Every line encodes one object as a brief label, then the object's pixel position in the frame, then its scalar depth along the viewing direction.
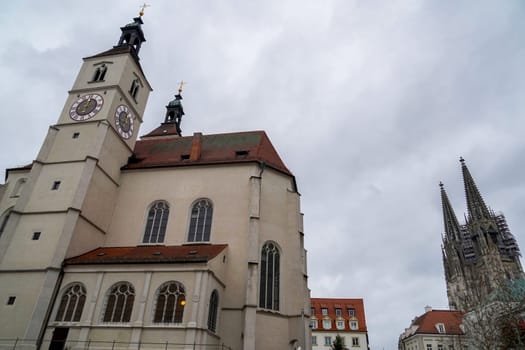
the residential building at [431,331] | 41.66
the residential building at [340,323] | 41.72
